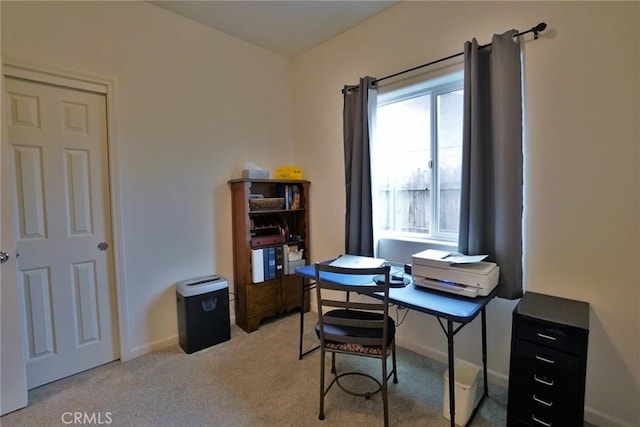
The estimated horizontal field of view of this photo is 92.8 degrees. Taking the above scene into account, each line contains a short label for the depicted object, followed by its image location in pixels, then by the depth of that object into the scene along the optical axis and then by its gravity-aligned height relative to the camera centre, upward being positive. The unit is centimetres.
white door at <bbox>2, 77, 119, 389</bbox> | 205 -14
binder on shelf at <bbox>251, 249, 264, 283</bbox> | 290 -60
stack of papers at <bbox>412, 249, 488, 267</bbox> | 181 -38
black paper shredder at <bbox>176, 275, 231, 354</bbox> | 253 -93
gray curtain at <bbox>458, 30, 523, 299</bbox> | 187 +24
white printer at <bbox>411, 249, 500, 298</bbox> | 173 -46
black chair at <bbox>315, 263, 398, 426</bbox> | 164 -77
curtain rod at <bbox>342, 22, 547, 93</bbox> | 178 +100
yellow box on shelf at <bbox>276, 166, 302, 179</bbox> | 327 +31
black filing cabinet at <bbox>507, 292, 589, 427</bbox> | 142 -83
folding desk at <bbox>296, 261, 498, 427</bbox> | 153 -58
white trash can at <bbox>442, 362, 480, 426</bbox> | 172 -113
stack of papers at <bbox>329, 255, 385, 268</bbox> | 217 -46
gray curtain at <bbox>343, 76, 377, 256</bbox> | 263 +31
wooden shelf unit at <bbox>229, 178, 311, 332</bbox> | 291 -43
